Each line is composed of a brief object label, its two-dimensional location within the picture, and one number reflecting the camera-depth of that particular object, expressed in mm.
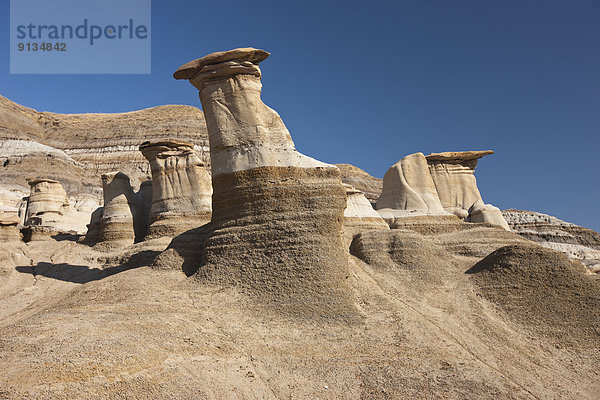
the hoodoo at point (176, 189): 21500
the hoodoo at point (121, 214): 23219
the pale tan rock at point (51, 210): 30391
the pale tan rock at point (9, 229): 22938
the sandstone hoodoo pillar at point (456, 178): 33781
